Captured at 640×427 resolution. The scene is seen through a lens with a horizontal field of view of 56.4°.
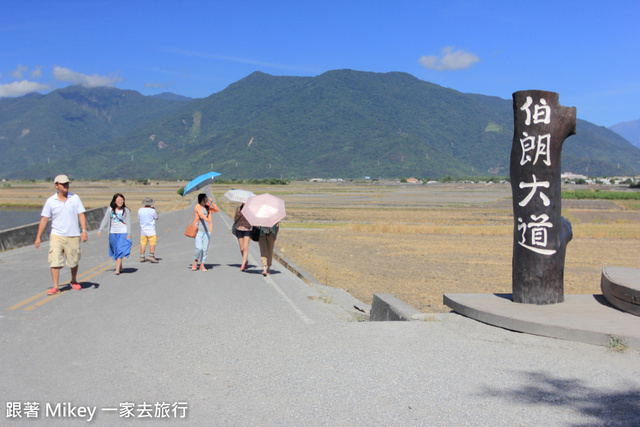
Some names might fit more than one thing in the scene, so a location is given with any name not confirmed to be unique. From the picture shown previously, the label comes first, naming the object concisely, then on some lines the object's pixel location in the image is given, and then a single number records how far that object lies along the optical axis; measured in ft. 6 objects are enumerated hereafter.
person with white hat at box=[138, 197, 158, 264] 49.52
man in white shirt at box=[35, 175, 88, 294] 33.32
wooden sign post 27.37
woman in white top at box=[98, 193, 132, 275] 41.65
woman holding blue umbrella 45.23
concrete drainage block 26.91
